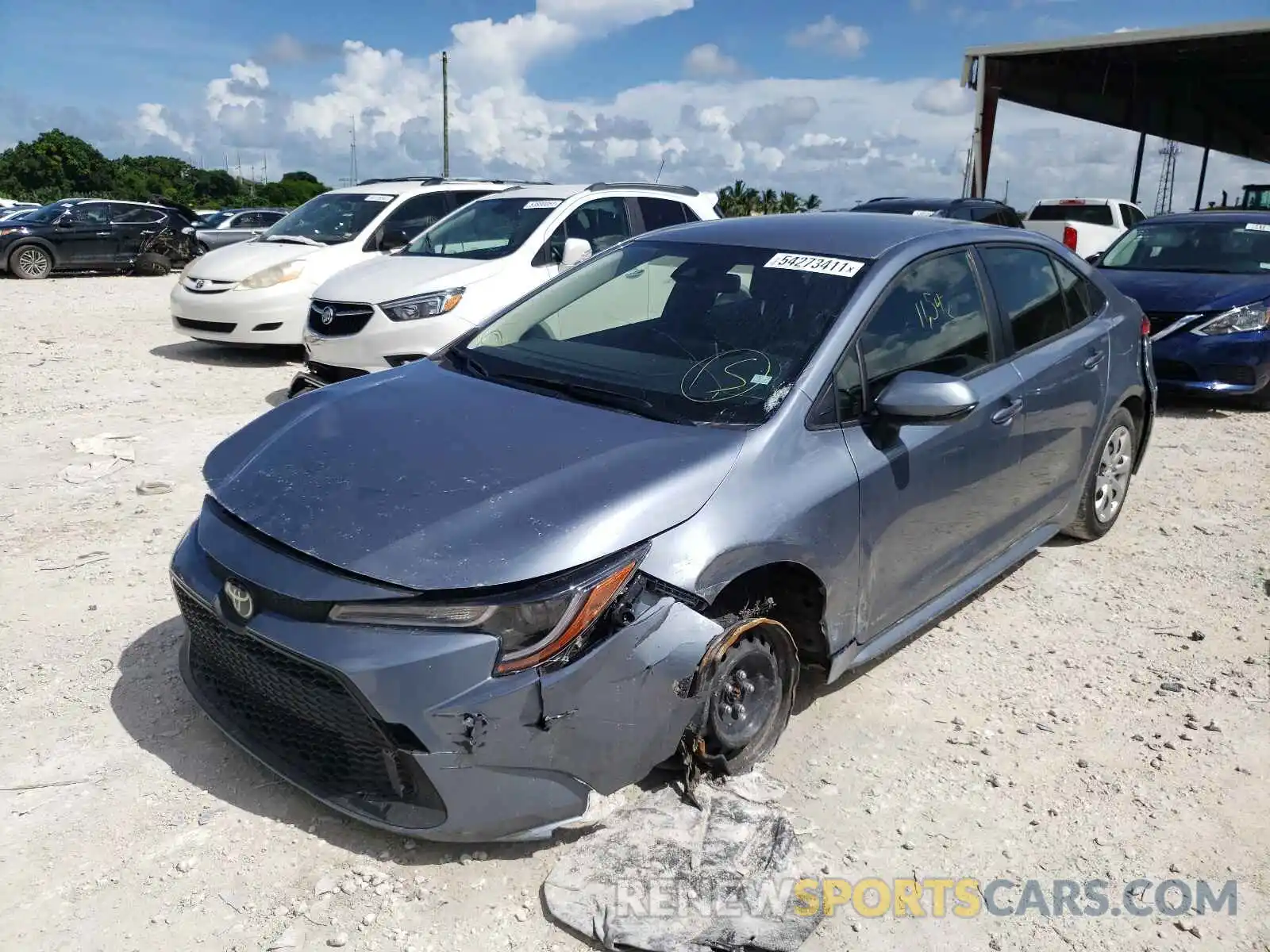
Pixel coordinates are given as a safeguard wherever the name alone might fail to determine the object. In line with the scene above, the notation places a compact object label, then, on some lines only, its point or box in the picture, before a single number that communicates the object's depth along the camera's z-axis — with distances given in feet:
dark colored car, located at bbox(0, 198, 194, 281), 57.93
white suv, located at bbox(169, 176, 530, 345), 31.76
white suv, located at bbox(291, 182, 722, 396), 25.08
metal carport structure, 73.31
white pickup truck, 56.71
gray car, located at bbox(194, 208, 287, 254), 72.02
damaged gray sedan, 8.44
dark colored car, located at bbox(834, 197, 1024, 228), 49.60
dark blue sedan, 26.16
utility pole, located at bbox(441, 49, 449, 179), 141.18
